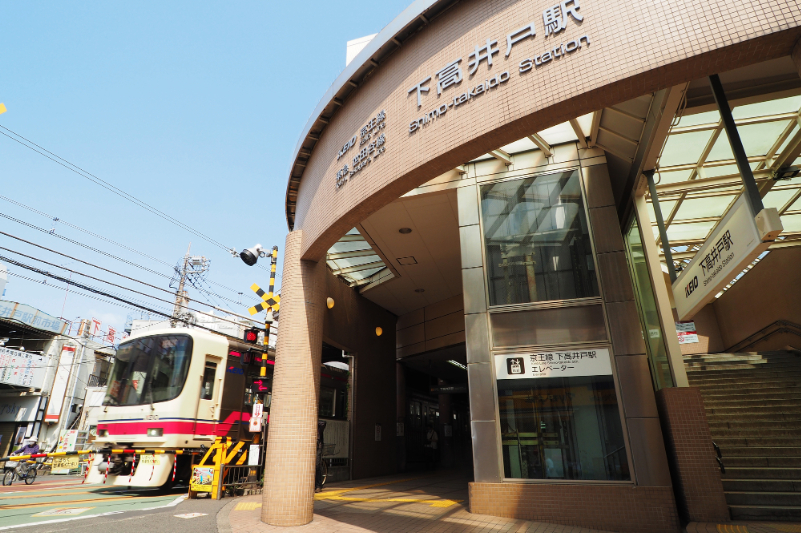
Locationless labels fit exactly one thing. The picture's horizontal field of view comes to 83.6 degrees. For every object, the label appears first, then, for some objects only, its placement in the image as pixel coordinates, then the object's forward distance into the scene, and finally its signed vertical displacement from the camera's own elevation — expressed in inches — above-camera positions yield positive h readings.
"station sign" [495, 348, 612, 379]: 268.2 +37.9
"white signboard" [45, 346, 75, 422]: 834.8 +87.2
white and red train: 353.1 +23.8
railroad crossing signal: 422.0 +115.5
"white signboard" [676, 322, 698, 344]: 640.4 +130.9
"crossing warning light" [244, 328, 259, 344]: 428.8 +87.7
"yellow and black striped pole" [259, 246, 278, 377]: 401.6 +89.1
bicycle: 483.5 -39.8
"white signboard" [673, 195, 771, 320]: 140.5 +57.8
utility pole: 1133.2 +365.3
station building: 153.9 +107.6
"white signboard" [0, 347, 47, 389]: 764.0 +109.0
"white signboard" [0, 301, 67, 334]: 800.1 +205.2
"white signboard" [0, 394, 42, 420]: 812.6 +44.5
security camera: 450.6 +167.5
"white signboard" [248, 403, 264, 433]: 364.3 +10.9
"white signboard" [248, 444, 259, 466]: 355.6 -17.0
